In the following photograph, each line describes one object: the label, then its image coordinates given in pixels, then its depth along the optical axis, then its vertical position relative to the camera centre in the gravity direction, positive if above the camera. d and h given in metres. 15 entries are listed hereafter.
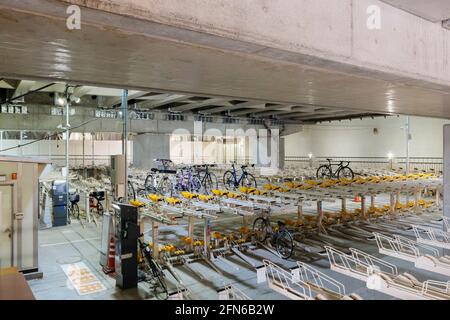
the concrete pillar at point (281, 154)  20.05 +0.25
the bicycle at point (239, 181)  13.37 -0.95
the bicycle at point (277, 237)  6.87 -1.73
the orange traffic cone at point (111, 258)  5.91 -1.79
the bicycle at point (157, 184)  11.98 -0.94
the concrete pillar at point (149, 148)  16.08 +0.51
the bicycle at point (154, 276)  5.00 -1.93
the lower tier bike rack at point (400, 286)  3.23 -1.33
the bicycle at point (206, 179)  13.09 -0.83
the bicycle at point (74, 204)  10.71 -1.59
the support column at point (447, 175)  8.02 -0.43
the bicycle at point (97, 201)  10.33 -1.44
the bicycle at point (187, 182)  12.02 -0.86
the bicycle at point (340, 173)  15.49 -0.75
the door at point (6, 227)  5.69 -1.18
